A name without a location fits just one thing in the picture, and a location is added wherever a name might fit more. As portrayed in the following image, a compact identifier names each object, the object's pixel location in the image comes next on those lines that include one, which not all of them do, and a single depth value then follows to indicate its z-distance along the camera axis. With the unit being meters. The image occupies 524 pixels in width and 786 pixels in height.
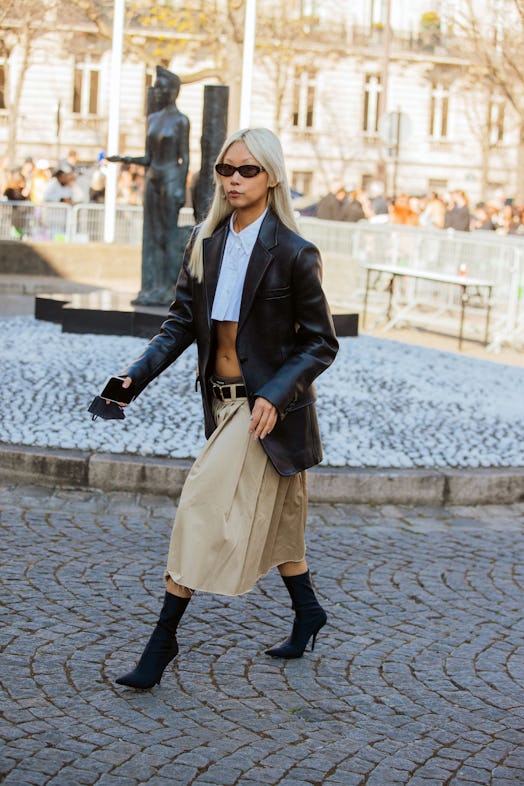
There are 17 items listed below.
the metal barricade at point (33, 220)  21.39
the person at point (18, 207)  21.39
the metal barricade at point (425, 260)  15.99
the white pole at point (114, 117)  20.47
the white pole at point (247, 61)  18.91
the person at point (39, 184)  23.78
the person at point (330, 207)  22.19
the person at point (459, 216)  21.67
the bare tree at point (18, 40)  35.41
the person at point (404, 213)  22.84
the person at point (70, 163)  26.49
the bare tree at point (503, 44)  34.28
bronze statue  13.48
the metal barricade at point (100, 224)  21.81
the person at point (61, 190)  23.05
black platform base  12.40
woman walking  4.66
